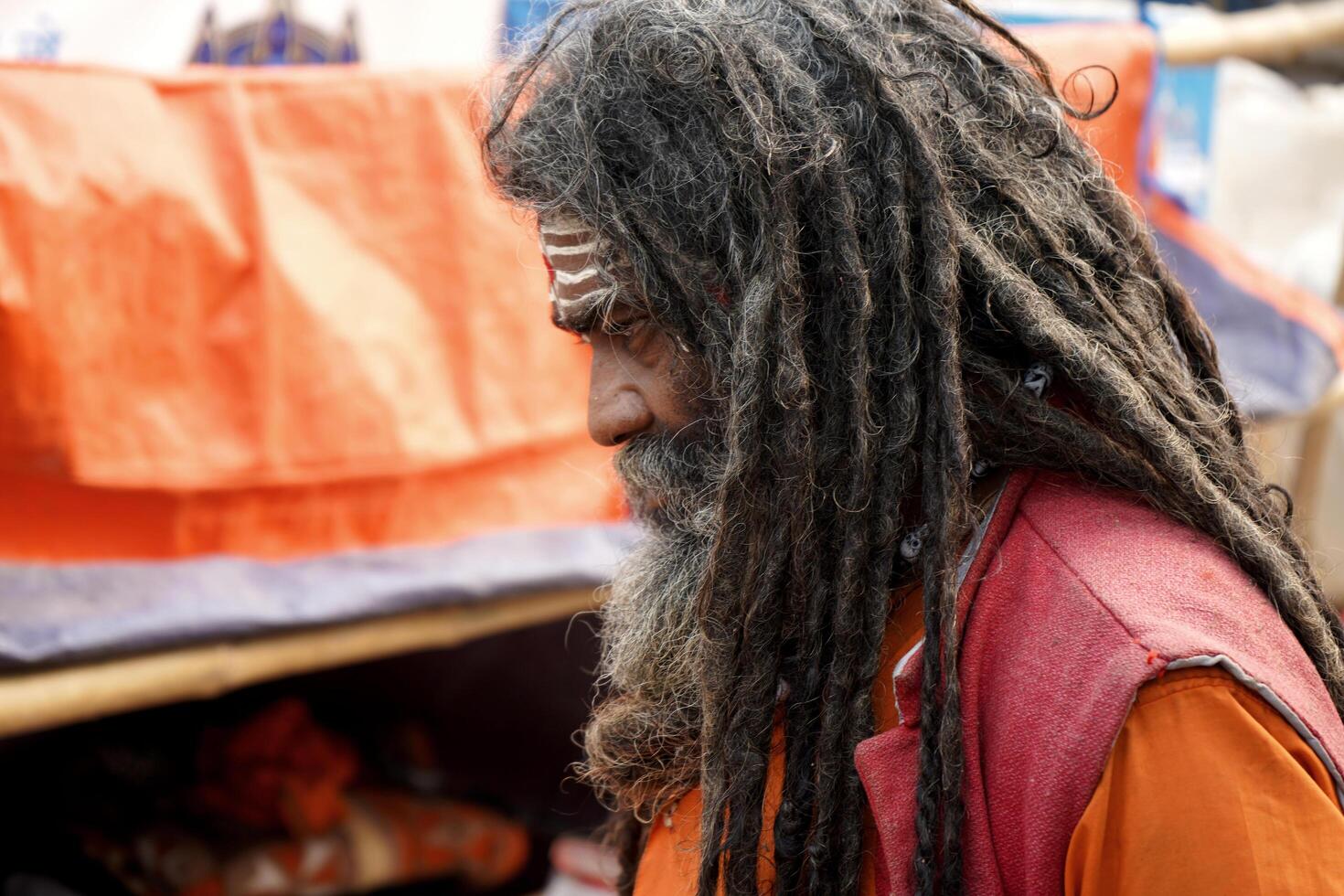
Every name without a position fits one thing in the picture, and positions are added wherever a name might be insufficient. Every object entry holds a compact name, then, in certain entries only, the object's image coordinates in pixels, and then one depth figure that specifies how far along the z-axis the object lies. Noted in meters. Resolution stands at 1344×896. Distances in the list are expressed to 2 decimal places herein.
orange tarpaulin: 2.02
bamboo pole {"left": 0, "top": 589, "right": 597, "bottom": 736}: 1.98
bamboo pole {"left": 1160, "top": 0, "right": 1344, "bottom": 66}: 3.21
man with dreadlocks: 0.95
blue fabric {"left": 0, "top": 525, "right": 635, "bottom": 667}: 2.01
